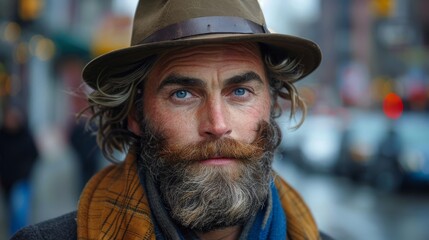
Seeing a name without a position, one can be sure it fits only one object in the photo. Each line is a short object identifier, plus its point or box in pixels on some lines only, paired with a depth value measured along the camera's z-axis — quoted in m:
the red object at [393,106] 17.22
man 2.43
